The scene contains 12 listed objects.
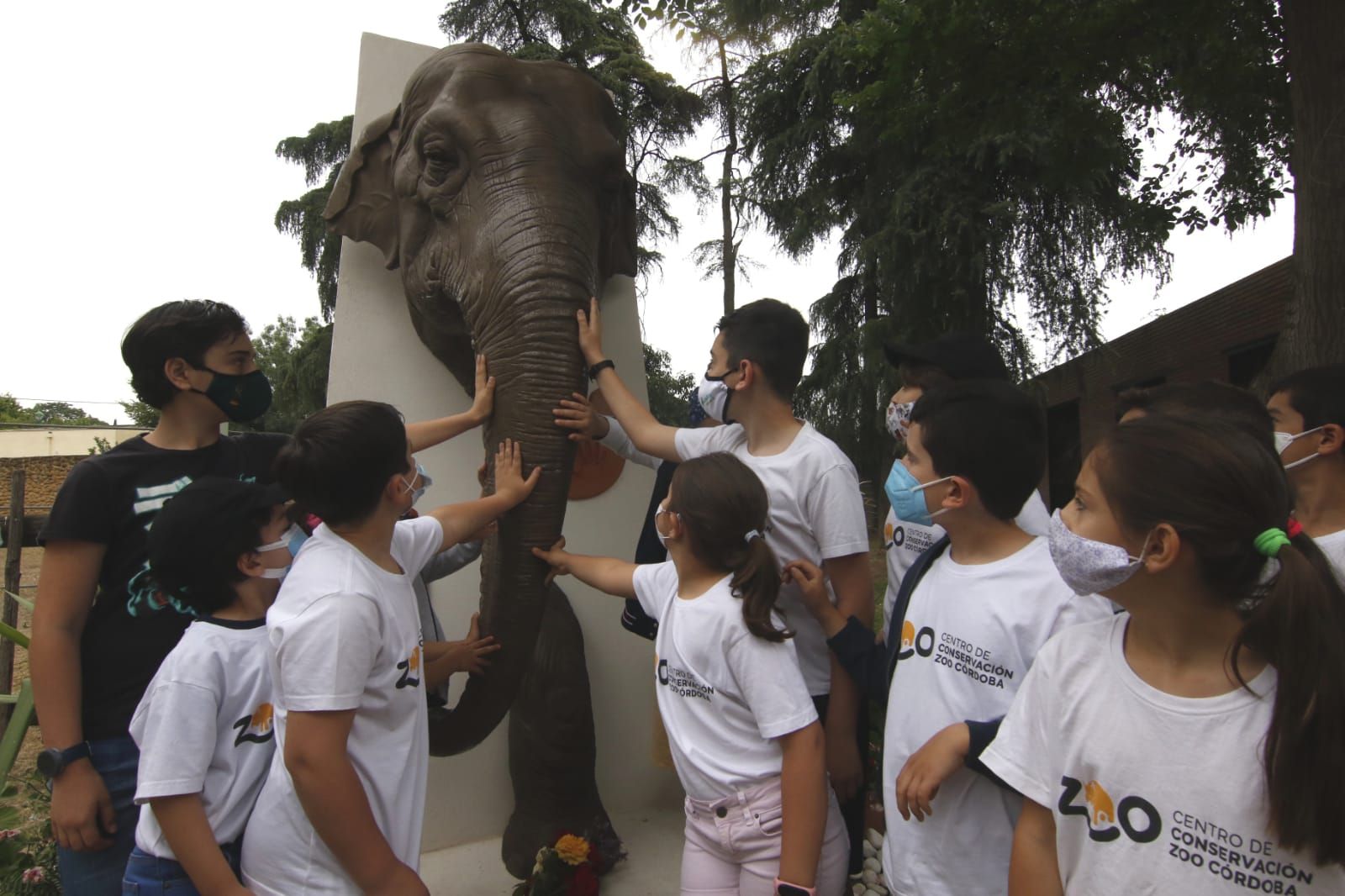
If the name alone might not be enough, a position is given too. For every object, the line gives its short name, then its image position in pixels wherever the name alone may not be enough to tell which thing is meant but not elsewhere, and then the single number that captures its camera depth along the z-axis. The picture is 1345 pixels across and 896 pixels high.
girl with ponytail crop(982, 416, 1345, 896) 1.19
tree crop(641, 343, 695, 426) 17.16
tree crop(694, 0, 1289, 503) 5.78
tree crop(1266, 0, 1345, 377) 4.51
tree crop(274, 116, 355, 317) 13.76
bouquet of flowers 3.12
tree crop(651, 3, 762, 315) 13.80
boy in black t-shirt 1.95
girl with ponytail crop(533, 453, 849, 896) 1.91
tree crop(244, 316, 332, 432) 13.72
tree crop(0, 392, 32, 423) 40.12
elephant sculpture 2.75
